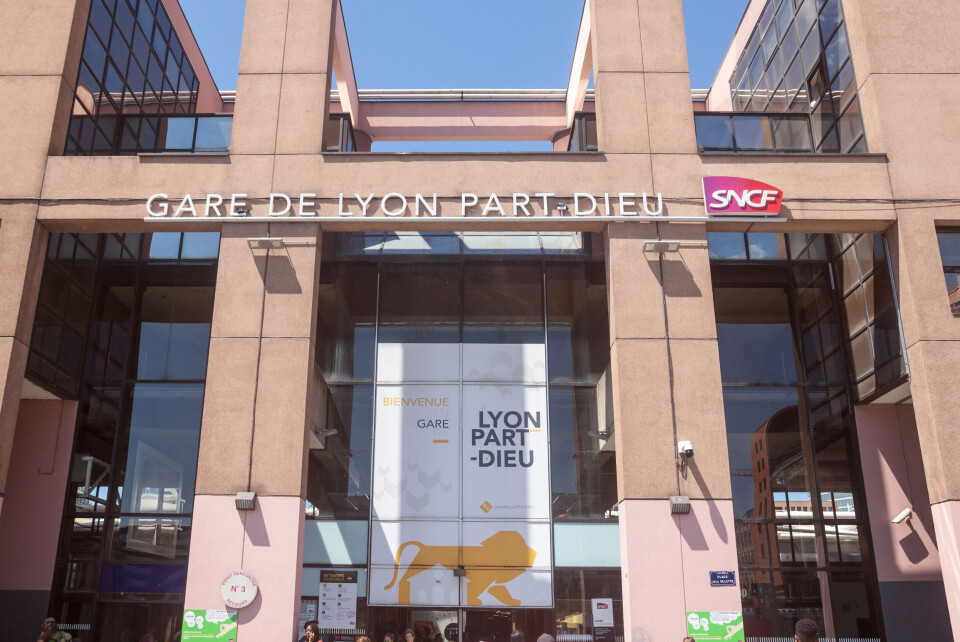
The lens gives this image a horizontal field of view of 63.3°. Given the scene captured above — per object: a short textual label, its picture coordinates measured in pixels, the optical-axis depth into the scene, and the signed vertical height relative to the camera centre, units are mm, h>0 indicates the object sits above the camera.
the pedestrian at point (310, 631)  12295 -901
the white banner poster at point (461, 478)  16016 +1906
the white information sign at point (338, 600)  15703 -556
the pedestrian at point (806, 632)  6066 -461
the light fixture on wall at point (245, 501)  13578 +1176
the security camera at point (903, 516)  16422 +1085
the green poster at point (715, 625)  13180 -888
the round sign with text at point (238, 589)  13242 -282
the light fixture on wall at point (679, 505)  13672 +1094
